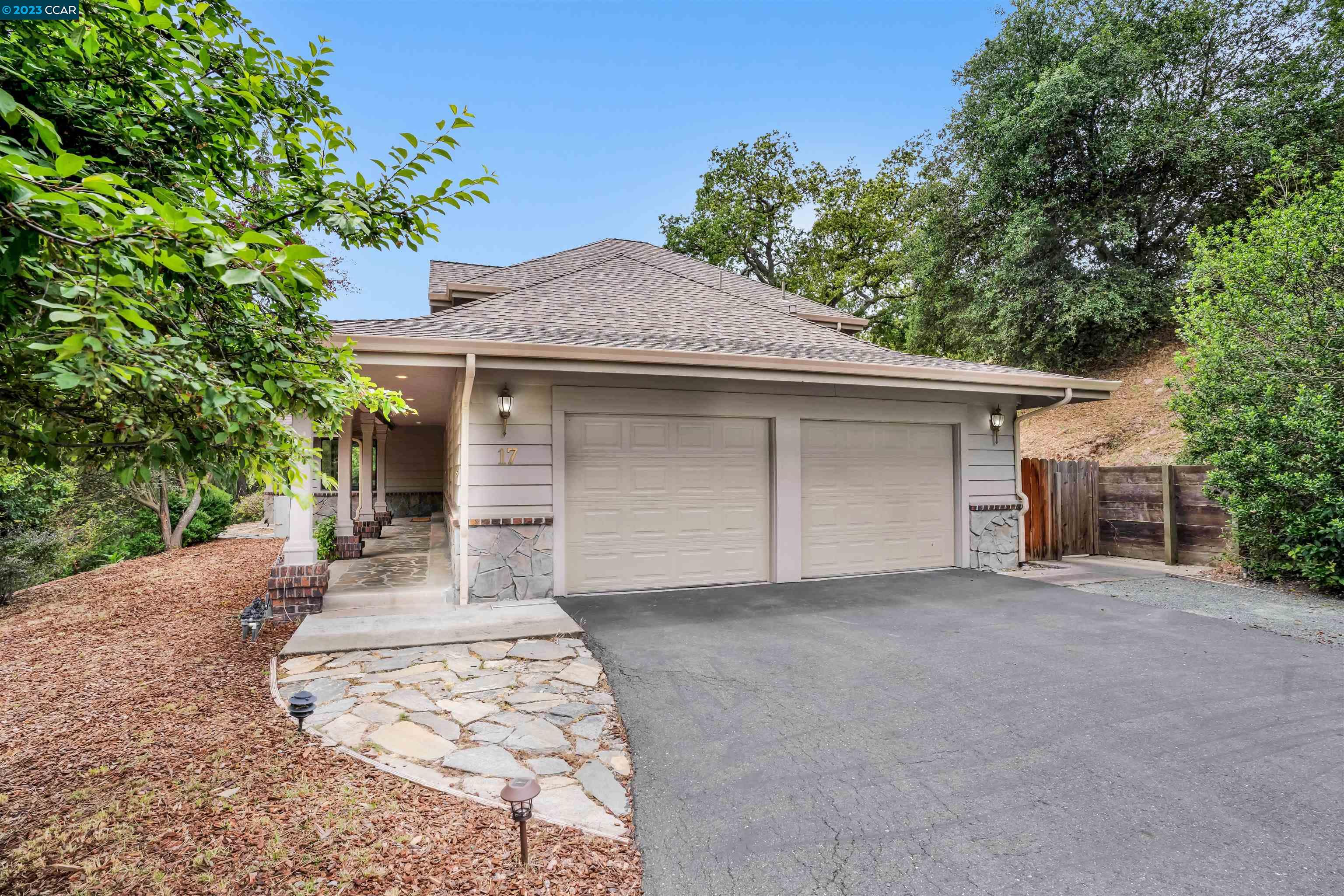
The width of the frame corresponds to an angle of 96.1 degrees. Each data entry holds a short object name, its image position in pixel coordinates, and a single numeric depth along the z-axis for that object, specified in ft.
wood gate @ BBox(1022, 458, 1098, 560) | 28.86
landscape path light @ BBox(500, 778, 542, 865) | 6.68
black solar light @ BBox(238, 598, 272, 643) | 16.28
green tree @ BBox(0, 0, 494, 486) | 3.98
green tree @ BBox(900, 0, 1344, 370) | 43.32
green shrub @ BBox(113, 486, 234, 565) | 37.06
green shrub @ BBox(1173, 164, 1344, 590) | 20.42
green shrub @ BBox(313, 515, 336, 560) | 28.45
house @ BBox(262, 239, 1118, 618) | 18.76
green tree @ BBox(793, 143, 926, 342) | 66.85
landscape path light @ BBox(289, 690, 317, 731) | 9.83
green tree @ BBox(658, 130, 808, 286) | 69.46
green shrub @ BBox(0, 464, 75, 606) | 22.40
